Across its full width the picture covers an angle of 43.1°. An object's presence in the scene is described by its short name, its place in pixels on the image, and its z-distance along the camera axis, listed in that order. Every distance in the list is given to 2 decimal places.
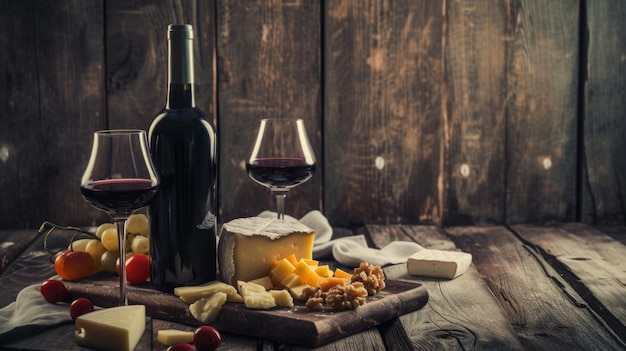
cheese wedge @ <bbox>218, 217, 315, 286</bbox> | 1.63
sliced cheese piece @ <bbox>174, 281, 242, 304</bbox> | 1.48
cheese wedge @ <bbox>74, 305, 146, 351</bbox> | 1.32
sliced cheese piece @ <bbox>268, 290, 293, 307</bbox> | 1.47
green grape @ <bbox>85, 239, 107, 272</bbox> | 1.76
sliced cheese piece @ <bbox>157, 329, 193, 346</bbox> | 1.36
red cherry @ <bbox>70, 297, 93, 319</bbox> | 1.48
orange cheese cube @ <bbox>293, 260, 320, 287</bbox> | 1.58
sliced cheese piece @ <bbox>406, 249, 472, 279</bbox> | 1.82
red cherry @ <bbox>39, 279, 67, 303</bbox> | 1.60
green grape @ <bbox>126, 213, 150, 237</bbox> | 1.85
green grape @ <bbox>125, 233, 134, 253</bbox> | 1.86
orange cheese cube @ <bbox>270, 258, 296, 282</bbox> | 1.60
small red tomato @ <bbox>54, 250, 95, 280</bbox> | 1.69
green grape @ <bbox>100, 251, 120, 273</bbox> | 1.75
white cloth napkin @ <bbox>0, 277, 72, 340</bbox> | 1.43
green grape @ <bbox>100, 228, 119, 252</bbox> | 1.75
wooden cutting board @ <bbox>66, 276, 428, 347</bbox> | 1.37
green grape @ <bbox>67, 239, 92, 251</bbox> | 1.82
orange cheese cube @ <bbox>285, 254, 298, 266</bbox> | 1.64
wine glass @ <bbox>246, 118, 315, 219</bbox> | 1.79
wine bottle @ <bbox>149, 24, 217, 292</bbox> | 1.56
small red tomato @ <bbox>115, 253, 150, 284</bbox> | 1.66
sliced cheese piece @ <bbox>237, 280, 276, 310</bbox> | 1.44
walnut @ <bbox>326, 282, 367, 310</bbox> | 1.44
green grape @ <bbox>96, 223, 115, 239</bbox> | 1.80
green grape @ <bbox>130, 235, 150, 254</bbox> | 1.79
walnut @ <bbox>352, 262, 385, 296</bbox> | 1.55
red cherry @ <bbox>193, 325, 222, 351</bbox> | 1.32
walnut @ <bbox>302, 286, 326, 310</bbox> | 1.45
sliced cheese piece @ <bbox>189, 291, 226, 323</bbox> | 1.44
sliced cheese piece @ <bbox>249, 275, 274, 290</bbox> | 1.60
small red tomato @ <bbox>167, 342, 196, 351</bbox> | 1.28
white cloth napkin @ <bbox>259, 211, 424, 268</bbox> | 1.98
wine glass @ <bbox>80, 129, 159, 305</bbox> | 1.44
